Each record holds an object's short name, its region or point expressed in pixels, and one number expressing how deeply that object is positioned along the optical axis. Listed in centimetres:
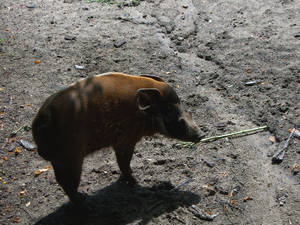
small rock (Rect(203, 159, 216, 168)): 465
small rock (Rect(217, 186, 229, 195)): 432
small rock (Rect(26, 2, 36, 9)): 770
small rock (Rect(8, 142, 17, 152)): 480
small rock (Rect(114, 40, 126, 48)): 663
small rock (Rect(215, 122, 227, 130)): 518
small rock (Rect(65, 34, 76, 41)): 676
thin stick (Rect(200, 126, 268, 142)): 502
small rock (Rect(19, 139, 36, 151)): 483
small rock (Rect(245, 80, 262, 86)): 579
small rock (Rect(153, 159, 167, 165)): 470
